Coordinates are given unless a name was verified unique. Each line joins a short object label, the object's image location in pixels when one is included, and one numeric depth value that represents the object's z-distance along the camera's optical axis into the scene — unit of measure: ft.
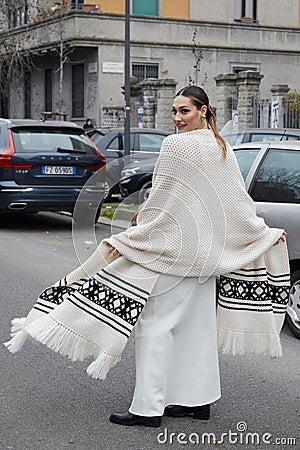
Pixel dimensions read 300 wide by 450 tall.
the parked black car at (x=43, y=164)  45.11
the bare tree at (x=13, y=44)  122.21
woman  15.92
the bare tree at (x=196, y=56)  116.78
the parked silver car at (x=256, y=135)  45.62
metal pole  59.62
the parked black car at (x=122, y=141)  62.03
